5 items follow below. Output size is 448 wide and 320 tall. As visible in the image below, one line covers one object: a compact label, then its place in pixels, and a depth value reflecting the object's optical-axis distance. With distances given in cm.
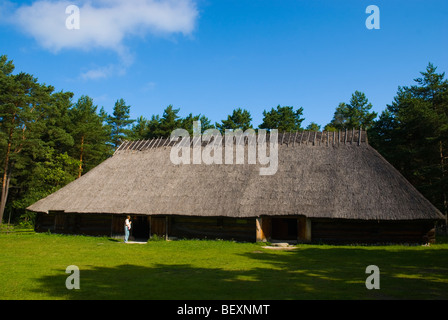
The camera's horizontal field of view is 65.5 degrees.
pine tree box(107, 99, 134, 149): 6006
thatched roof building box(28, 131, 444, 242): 1939
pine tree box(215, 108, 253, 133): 4953
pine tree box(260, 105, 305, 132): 4838
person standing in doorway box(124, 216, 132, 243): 2127
